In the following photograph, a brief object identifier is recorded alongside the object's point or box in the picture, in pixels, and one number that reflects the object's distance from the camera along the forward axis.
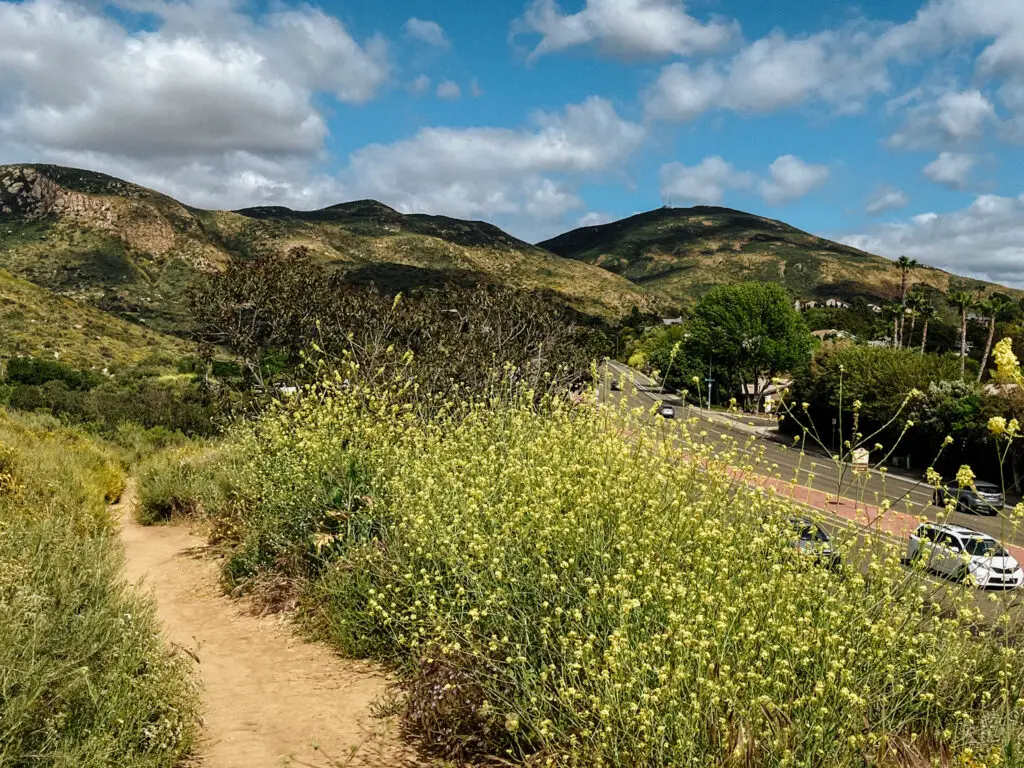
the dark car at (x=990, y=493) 28.18
